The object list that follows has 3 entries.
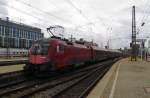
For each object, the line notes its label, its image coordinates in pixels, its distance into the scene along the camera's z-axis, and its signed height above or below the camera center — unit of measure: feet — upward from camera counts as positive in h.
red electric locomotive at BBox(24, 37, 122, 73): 28.57 -1.59
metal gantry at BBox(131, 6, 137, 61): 73.91 +7.51
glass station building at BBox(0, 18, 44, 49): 133.52 +17.74
